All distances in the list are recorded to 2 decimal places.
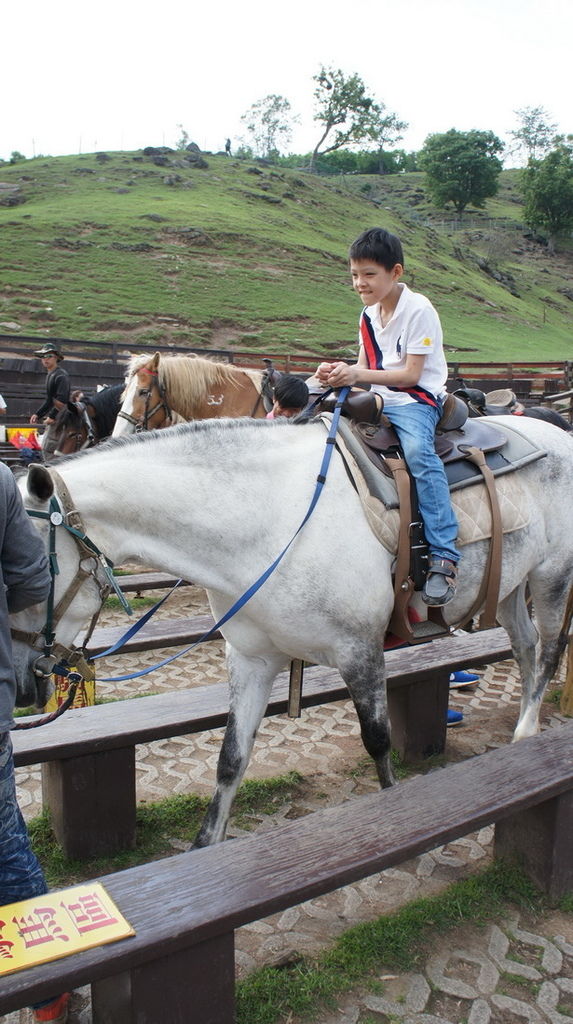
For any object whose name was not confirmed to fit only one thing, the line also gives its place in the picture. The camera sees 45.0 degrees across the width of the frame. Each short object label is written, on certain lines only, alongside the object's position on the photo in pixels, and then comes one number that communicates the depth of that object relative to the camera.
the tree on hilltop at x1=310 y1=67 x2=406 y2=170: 79.06
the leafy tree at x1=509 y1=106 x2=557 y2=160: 94.31
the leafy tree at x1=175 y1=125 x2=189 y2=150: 89.25
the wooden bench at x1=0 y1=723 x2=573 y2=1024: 1.84
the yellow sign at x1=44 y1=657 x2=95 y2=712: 4.00
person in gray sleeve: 1.90
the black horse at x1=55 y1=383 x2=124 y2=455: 8.67
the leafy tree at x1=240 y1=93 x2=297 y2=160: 93.19
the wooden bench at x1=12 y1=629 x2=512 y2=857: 3.07
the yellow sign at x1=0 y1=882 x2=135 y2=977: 1.73
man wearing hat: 8.96
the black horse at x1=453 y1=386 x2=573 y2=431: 5.08
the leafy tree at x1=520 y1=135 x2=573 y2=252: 70.56
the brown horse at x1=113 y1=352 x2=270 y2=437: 5.85
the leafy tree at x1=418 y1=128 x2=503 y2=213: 76.62
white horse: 2.23
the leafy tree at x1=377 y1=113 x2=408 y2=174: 91.81
